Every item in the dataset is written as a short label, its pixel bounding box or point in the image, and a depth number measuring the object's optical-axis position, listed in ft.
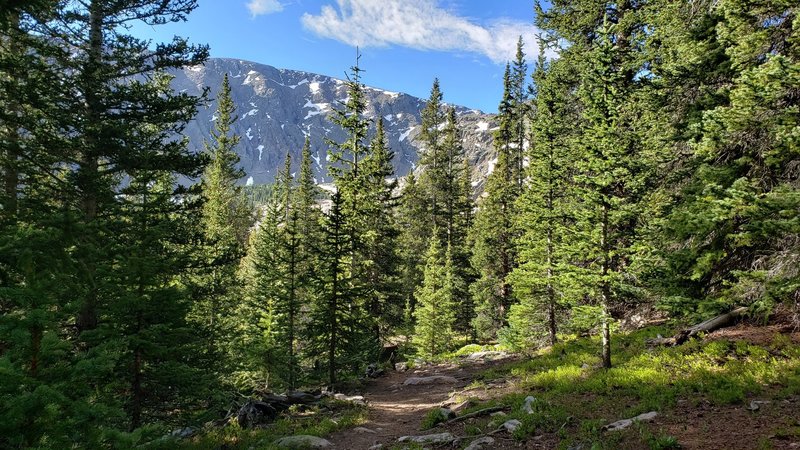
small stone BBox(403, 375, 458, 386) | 61.11
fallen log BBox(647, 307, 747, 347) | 42.68
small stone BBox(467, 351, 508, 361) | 73.31
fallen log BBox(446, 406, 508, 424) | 37.58
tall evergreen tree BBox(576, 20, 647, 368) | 38.96
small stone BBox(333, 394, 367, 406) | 51.96
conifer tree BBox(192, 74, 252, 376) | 58.03
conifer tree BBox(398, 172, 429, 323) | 138.82
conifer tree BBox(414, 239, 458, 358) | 91.66
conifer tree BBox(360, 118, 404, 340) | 80.44
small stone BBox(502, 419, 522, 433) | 31.19
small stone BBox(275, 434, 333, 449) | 35.32
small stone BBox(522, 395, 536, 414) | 35.30
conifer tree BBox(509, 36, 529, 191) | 118.32
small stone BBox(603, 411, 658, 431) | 27.86
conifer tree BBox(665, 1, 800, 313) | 24.52
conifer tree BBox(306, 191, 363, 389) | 59.82
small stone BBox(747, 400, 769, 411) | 25.98
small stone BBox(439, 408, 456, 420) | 38.83
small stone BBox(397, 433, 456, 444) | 32.30
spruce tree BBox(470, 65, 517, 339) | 103.86
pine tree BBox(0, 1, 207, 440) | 15.34
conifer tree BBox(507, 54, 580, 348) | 65.46
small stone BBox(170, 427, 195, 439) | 40.69
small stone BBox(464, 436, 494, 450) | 29.32
